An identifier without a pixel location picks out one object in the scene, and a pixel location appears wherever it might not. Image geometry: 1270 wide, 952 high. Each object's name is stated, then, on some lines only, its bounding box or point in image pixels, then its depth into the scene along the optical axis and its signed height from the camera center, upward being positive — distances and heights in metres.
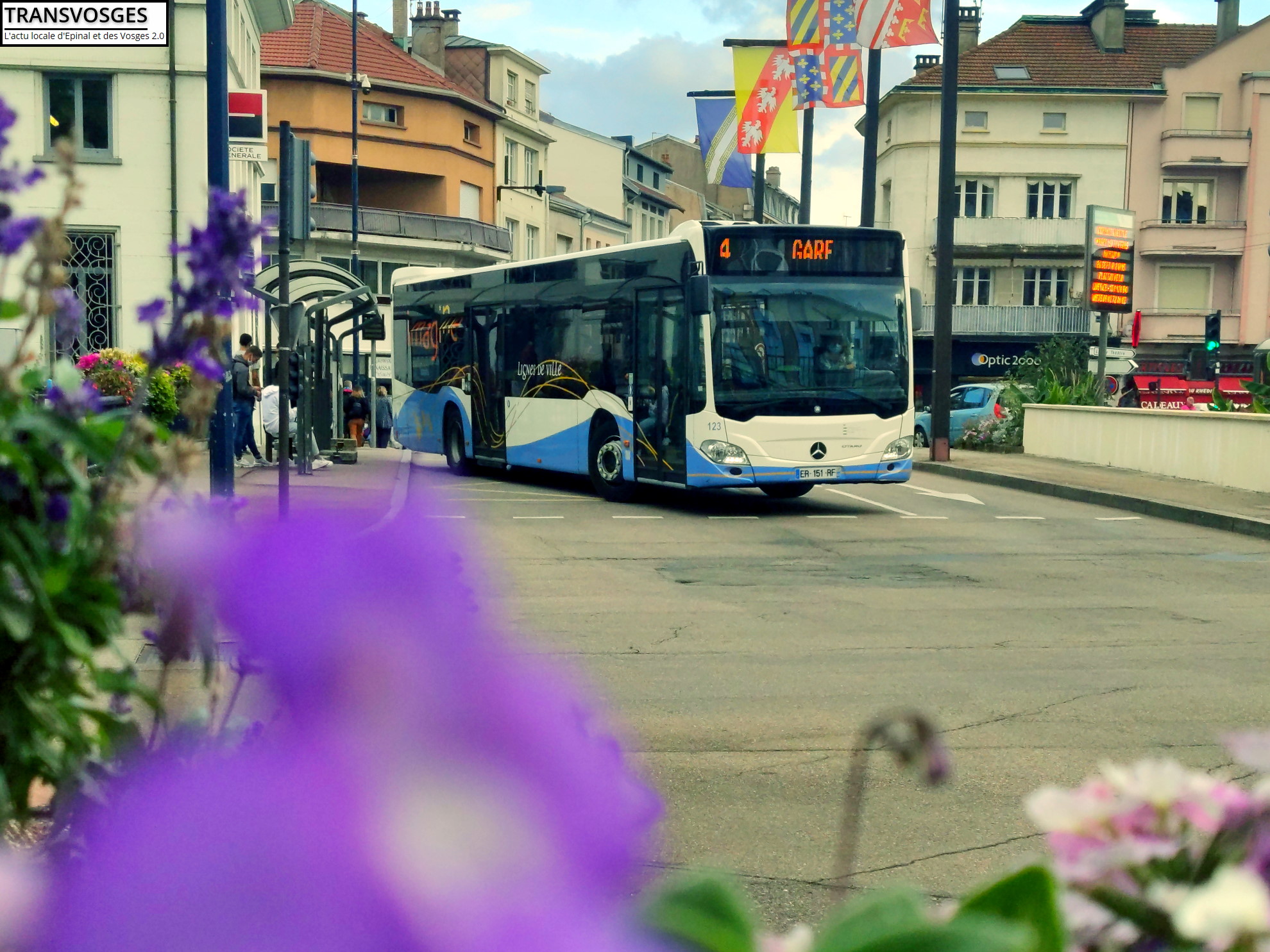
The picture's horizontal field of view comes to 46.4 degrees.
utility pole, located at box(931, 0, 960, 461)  25.11 +2.02
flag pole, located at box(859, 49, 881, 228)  27.73 +4.40
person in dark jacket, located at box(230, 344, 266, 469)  17.92 -0.51
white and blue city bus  15.12 +0.07
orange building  53.38 +8.14
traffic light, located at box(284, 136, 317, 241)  11.62 +1.40
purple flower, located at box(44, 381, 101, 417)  1.21 -0.04
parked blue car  30.55 -0.82
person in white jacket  21.03 -0.77
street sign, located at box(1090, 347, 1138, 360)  30.12 +0.34
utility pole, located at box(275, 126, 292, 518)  11.16 +0.75
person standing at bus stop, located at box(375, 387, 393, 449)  37.75 -1.53
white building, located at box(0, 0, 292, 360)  22.88 +3.45
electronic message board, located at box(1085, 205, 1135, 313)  29.59 +2.18
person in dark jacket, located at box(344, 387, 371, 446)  32.44 -1.14
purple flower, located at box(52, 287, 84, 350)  1.36 +0.04
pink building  53.56 +6.41
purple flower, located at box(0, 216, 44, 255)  1.30 +0.11
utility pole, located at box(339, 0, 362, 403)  44.91 +4.91
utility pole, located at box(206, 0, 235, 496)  10.85 +1.81
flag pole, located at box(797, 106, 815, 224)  34.25 +4.74
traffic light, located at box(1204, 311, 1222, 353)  34.47 +0.91
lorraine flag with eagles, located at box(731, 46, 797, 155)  28.58 +5.20
